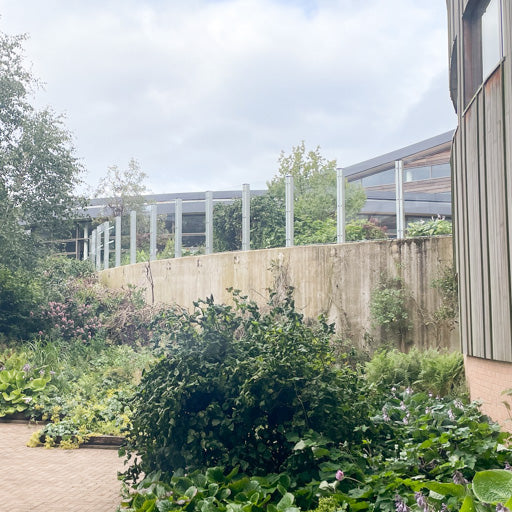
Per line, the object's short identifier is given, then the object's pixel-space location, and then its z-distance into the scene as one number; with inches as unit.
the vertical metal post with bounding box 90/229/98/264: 817.2
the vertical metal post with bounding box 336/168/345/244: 472.7
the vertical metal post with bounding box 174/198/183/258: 606.9
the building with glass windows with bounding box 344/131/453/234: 457.1
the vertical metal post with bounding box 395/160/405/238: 451.2
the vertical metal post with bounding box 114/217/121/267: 721.6
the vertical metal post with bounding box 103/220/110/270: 764.6
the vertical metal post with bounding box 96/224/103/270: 798.5
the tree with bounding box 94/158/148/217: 1081.4
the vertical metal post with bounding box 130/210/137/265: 681.0
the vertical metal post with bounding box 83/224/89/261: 839.8
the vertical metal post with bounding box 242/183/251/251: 531.8
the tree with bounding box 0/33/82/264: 594.5
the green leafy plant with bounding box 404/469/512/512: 119.5
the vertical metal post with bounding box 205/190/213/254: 574.9
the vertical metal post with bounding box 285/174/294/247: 498.6
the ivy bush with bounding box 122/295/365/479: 189.2
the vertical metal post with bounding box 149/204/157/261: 645.9
